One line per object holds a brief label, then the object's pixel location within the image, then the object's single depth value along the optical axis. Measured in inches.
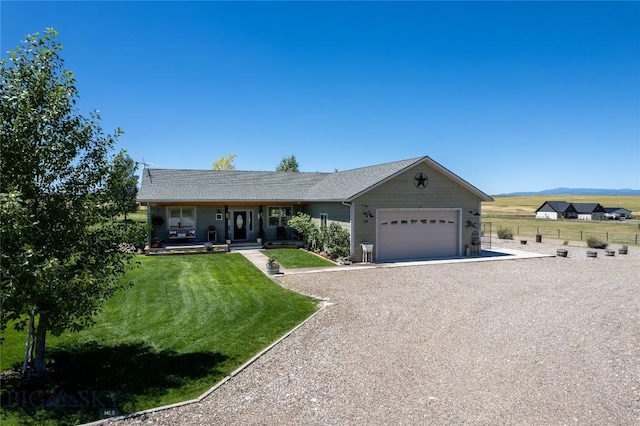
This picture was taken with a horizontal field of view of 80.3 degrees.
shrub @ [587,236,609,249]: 945.3
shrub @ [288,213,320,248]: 831.2
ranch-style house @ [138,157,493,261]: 717.3
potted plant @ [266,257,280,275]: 582.6
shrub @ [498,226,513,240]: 1132.6
